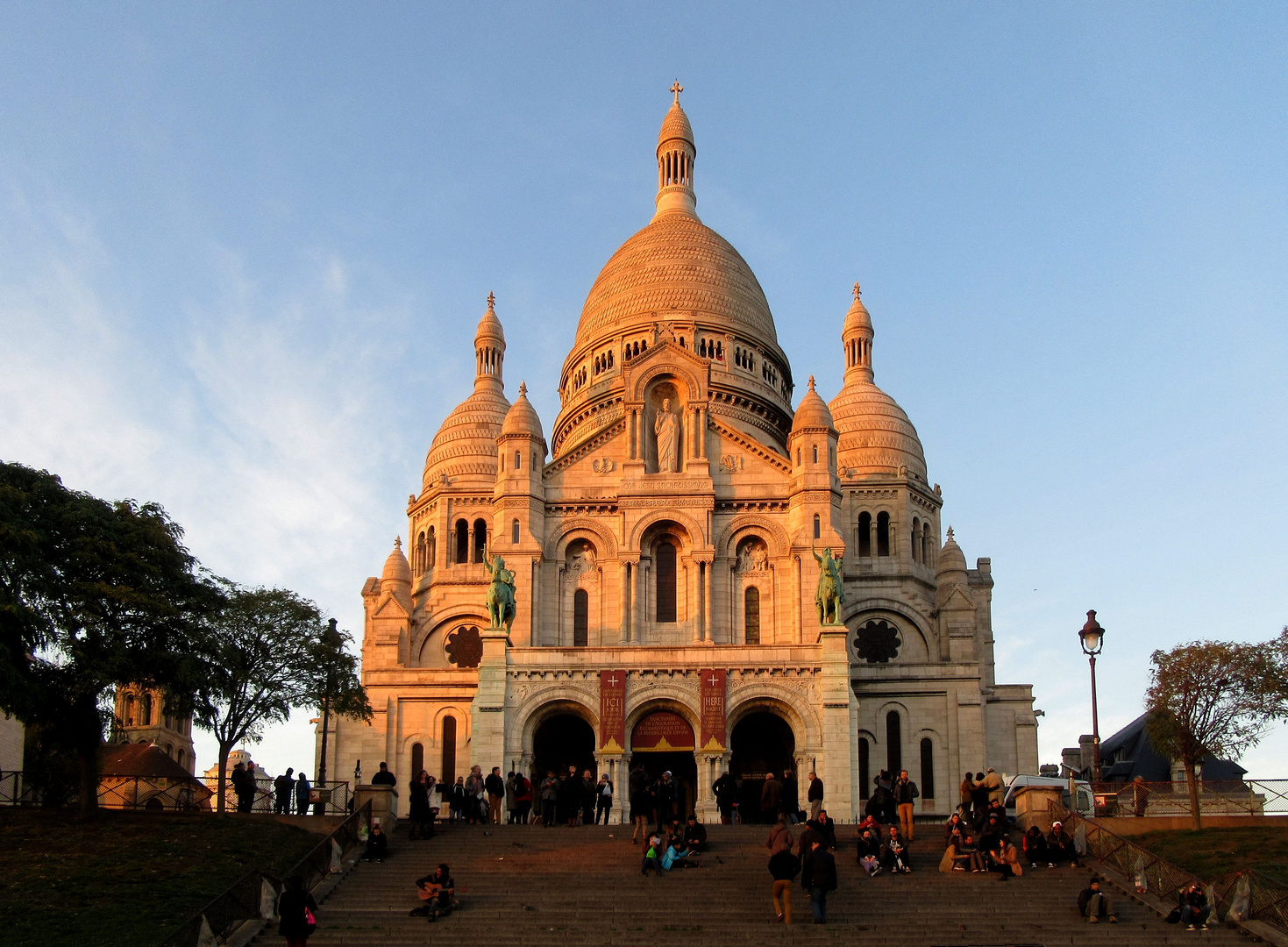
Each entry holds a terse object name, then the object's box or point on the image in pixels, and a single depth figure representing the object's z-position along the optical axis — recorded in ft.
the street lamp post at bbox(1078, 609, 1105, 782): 118.21
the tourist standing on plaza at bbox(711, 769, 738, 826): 133.49
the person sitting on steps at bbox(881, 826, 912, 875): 103.35
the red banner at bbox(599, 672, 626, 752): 160.56
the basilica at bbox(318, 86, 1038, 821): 162.71
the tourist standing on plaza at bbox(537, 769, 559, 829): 129.59
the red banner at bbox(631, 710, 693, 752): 162.81
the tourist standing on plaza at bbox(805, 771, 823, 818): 115.96
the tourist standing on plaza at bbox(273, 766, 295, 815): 123.85
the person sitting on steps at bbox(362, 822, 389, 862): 110.42
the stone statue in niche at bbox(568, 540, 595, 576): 186.60
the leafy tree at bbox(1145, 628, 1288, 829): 124.98
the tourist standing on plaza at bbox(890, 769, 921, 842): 113.39
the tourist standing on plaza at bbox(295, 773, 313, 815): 123.03
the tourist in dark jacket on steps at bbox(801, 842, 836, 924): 89.61
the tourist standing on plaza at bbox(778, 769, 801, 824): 118.83
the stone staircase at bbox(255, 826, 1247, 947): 88.43
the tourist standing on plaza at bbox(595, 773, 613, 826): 134.41
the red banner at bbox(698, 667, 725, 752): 159.84
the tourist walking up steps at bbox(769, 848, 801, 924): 88.84
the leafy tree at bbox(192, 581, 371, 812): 141.38
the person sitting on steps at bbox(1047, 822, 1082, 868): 106.01
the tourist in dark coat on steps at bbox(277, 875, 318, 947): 79.00
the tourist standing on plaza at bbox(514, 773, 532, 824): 132.46
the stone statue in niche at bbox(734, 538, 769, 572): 185.88
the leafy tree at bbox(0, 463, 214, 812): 111.96
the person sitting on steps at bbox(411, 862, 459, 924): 93.61
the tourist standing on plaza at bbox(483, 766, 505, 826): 129.18
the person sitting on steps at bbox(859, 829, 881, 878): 103.45
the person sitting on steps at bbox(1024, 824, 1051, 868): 105.60
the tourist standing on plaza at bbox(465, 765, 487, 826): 128.77
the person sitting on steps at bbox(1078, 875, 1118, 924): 91.50
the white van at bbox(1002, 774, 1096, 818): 125.90
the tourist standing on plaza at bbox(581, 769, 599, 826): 130.11
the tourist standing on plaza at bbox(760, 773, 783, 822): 115.65
